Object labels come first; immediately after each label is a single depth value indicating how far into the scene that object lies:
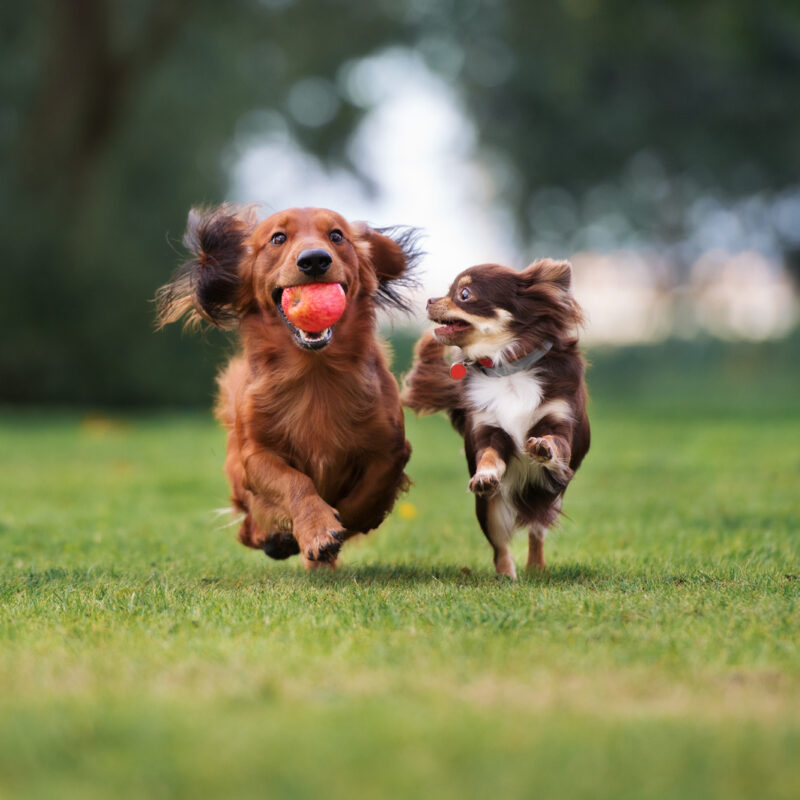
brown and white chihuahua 9.15
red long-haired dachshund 9.61
